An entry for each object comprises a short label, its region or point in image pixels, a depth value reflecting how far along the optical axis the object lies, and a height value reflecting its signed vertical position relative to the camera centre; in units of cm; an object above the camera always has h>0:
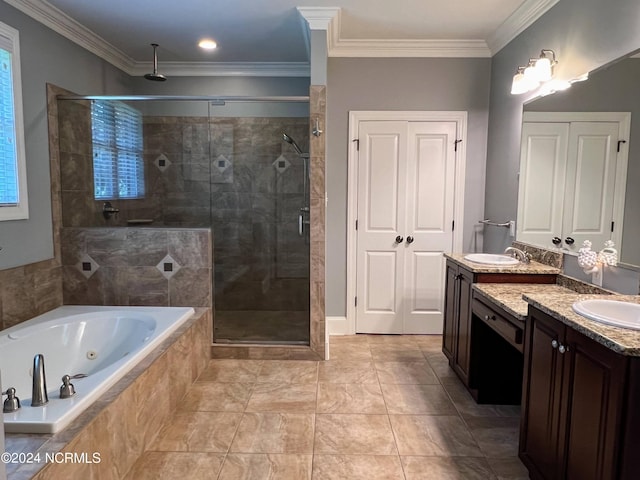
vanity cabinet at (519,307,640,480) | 134 -74
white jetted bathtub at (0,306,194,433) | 197 -89
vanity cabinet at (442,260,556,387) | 262 -71
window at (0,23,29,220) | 270 +42
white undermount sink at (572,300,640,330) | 174 -44
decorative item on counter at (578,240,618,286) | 215 -28
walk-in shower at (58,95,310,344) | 348 +4
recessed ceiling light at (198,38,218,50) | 364 +138
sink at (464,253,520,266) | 280 -39
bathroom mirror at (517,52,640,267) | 199 +51
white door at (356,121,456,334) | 382 -19
